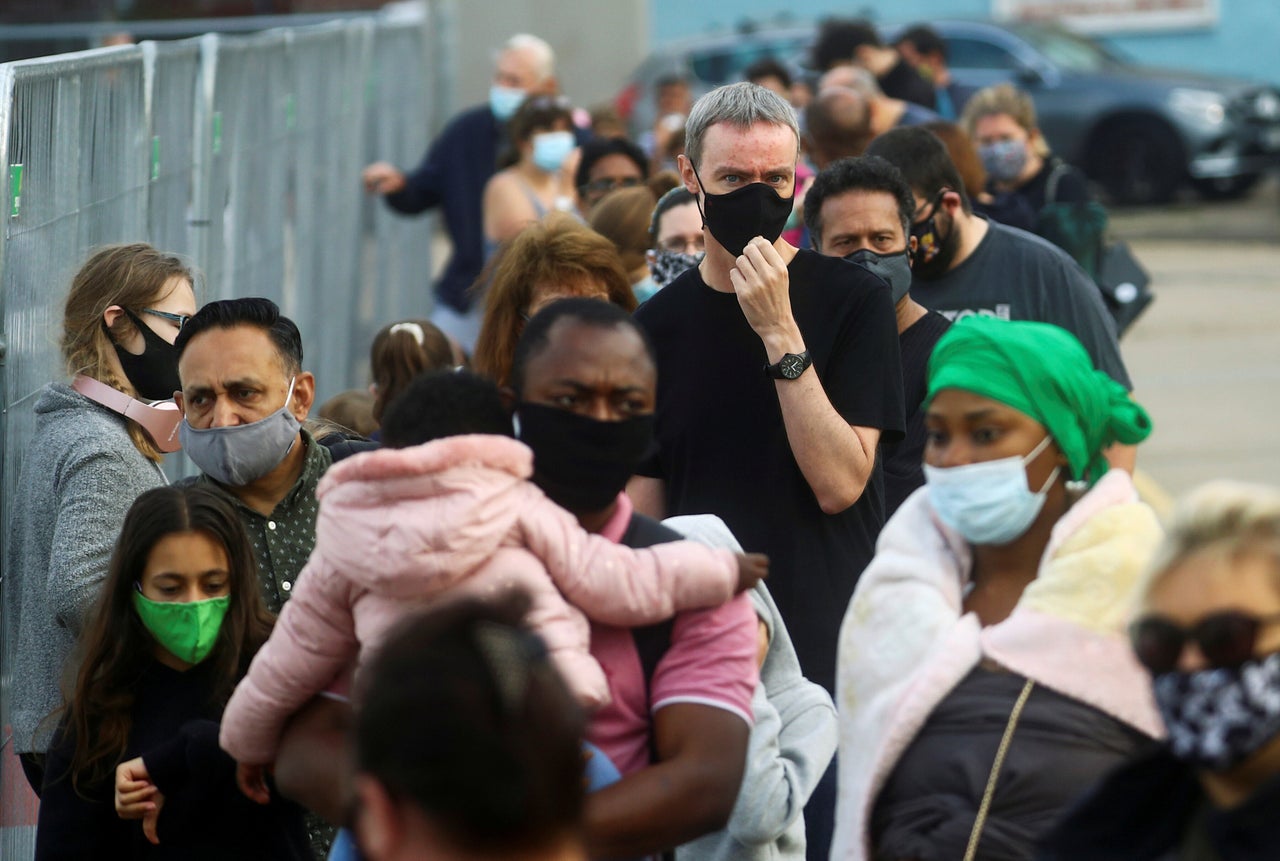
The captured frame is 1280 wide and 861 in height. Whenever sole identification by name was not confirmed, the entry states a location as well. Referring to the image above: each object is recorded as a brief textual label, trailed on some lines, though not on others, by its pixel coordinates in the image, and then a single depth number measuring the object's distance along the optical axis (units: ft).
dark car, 129.08
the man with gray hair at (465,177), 62.18
